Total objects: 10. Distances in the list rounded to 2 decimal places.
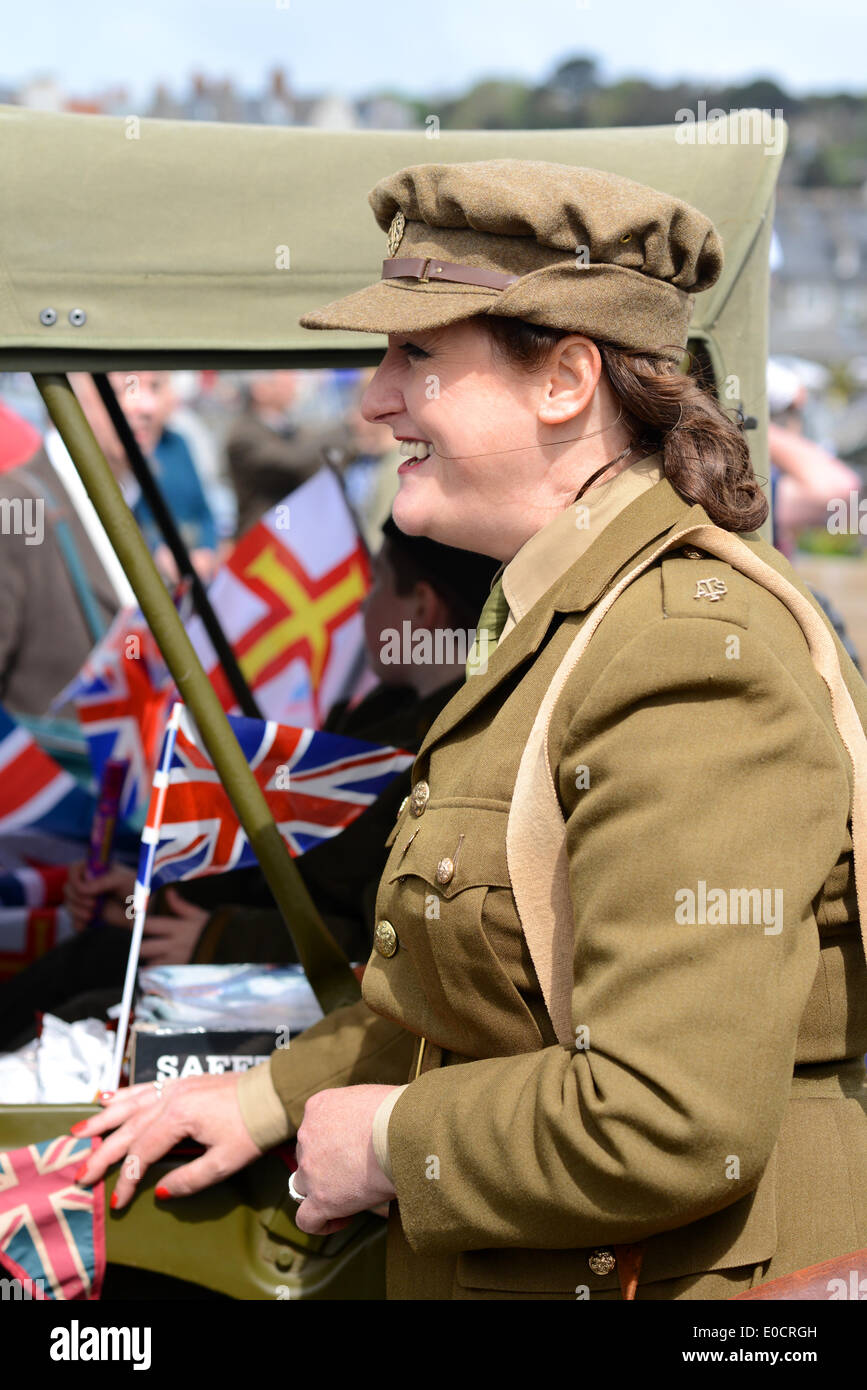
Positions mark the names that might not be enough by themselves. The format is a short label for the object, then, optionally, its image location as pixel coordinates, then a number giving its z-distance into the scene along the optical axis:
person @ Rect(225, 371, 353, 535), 6.26
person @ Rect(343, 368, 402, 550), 4.33
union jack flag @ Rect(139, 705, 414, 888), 2.25
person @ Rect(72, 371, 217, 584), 4.59
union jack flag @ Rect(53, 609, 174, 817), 3.40
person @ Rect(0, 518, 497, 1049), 2.77
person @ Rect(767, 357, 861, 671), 5.00
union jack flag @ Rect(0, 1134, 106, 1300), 1.98
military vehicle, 2.00
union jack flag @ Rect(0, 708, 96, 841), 3.41
